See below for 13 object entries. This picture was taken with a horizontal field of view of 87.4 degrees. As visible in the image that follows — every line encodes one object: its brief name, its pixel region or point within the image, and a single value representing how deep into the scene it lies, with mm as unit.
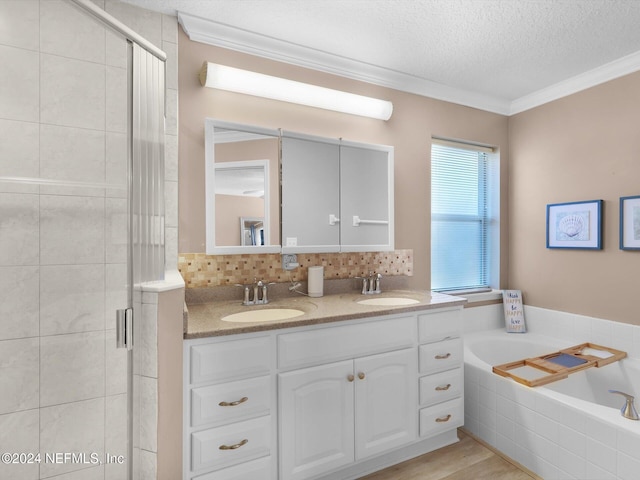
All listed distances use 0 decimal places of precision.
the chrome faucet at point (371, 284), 2213
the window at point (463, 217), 2738
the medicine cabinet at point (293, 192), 1838
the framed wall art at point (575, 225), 2291
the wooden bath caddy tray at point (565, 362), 1853
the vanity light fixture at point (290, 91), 1804
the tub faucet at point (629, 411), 1472
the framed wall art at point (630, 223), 2094
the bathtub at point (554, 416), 1463
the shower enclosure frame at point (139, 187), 1106
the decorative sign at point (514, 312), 2738
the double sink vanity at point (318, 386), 1359
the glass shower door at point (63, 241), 819
